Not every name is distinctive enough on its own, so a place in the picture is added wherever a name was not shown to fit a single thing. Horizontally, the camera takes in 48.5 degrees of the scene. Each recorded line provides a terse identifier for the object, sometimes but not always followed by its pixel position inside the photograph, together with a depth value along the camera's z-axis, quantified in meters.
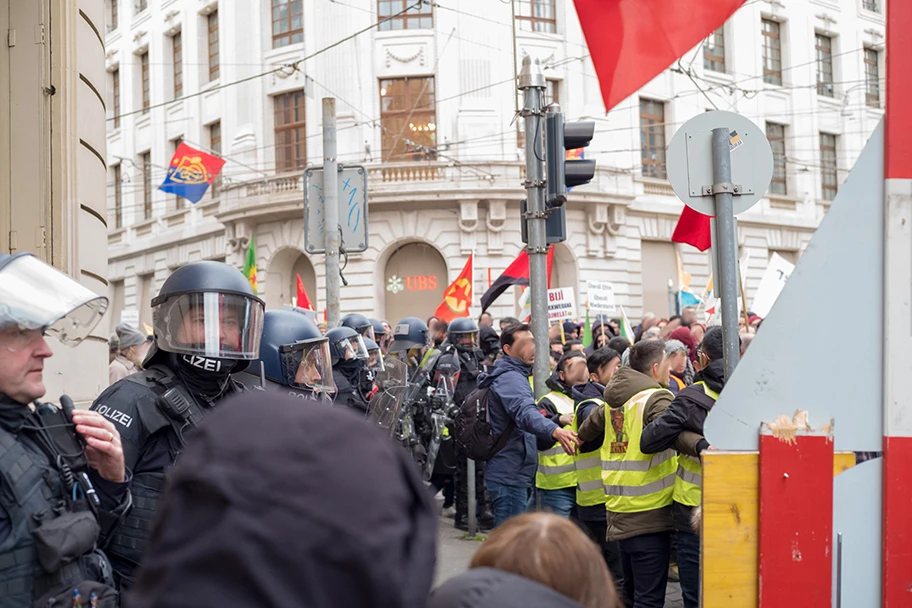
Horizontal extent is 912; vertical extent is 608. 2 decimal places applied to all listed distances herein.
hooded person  1.02
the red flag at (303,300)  16.84
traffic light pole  7.46
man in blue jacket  6.64
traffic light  7.29
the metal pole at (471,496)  9.07
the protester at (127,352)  9.38
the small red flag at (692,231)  7.39
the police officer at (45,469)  2.28
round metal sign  4.68
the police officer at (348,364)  8.30
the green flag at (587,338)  14.05
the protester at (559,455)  7.08
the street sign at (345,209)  9.70
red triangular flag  4.28
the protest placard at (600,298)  14.28
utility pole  9.45
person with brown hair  1.48
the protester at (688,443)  5.09
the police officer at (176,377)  3.08
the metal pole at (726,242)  4.52
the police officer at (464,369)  9.61
